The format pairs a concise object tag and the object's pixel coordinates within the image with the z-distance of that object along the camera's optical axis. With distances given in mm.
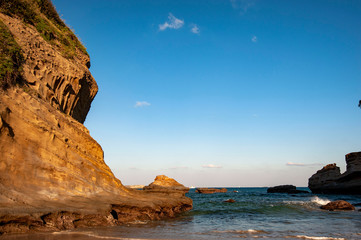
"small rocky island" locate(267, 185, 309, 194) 87975
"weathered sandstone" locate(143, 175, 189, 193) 31688
